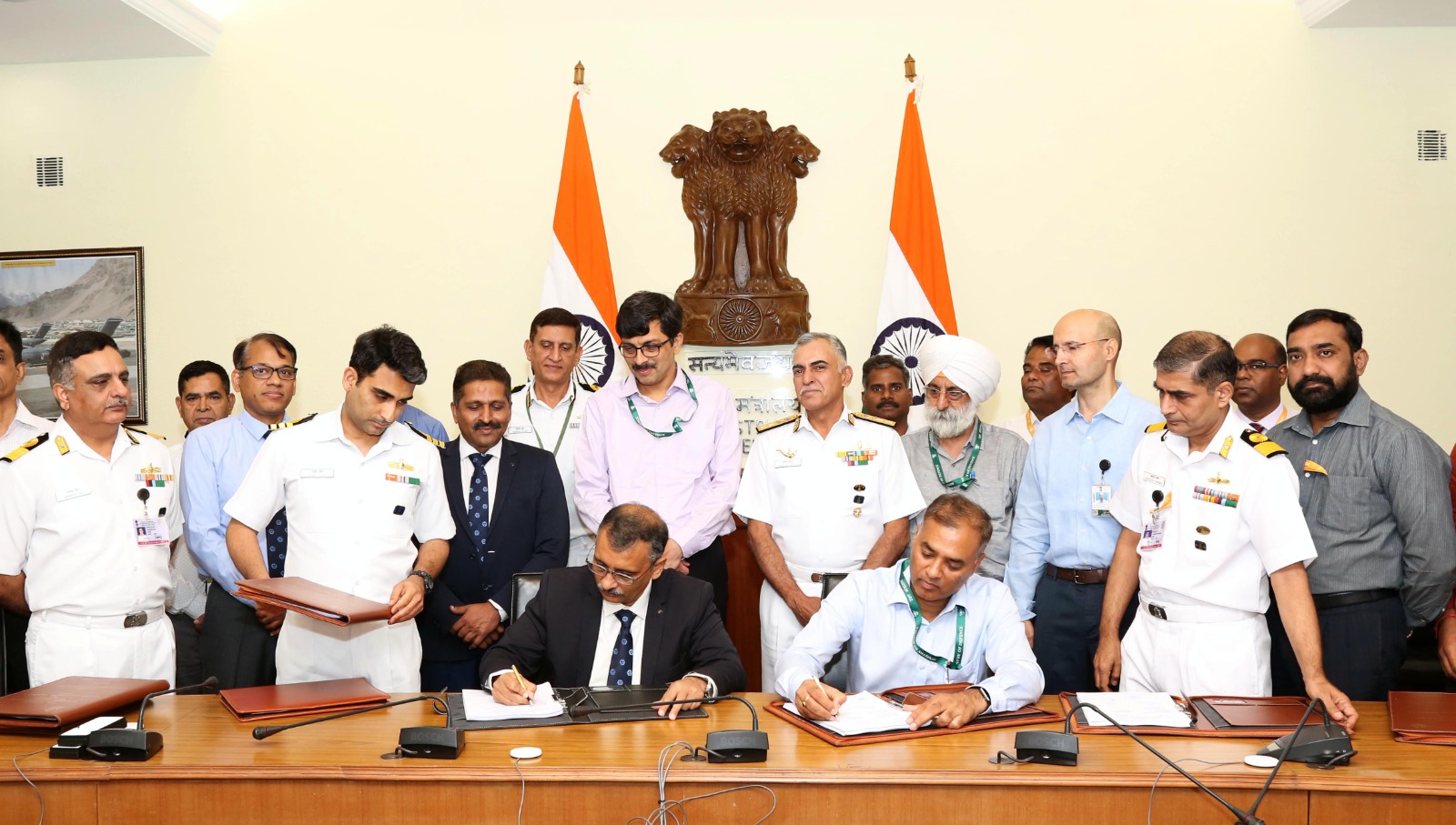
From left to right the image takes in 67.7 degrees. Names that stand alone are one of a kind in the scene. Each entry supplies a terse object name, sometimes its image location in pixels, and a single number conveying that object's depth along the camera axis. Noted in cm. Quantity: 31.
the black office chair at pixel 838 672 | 315
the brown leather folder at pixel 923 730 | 248
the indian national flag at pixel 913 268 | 557
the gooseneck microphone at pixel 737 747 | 231
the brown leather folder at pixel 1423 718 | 246
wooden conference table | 223
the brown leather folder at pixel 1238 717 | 249
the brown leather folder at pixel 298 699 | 266
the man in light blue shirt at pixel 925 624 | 282
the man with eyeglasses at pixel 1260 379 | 434
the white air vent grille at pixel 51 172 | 598
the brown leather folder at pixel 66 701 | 254
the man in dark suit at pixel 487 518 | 372
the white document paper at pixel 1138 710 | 256
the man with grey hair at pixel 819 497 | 380
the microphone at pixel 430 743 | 235
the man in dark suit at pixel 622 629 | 295
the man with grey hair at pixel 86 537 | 315
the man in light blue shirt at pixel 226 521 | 365
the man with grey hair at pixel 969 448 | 387
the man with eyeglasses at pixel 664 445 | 388
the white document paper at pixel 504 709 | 263
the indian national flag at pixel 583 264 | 565
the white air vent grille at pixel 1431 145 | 557
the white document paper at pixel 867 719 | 251
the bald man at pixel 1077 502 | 351
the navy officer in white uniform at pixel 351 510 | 322
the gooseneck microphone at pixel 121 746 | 236
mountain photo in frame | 593
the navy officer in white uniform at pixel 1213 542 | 287
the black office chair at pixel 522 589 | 323
